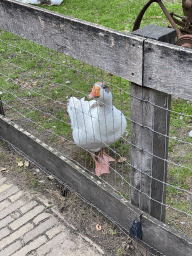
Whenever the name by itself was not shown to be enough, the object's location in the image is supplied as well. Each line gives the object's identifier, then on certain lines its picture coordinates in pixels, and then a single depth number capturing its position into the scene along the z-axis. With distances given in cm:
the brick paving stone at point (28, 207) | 308
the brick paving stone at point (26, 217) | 293
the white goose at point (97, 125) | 310
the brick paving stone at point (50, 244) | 269
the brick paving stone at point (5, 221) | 295
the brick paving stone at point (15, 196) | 321
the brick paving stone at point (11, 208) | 305
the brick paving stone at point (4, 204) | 313
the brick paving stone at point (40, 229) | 281
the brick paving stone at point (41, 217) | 296
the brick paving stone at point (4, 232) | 285
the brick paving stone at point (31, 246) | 268
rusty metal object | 451
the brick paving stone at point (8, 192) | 325
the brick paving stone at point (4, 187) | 334
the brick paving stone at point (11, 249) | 269
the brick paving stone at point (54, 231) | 282
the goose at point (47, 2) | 866
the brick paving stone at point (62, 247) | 267
